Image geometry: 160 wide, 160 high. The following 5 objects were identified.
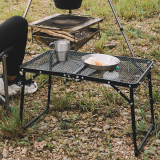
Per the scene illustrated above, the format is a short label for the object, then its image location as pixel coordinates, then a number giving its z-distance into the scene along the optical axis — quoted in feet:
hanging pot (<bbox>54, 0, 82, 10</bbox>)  22.10
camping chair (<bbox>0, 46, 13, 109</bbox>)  14.01
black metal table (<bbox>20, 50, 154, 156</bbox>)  12.00
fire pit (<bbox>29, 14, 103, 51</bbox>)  18.84
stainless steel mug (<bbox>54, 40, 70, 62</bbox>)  14.08
